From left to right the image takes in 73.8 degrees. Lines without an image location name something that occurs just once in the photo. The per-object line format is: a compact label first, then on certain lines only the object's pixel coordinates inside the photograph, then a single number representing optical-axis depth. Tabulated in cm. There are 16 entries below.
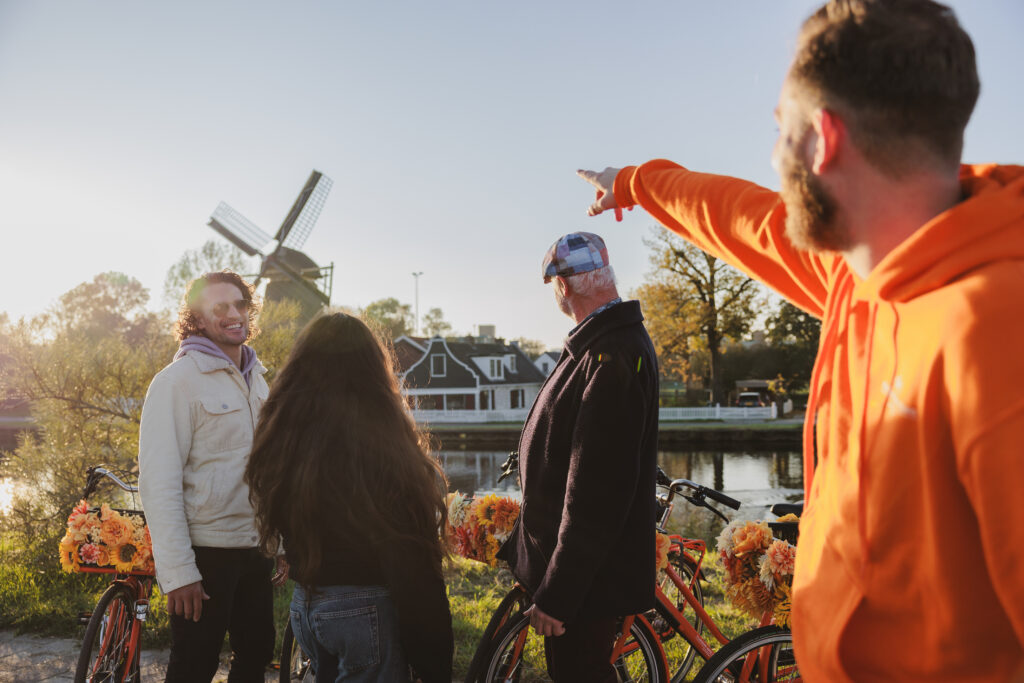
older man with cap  217
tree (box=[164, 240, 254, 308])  4058
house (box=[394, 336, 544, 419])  3712
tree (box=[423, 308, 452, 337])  7860
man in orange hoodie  80
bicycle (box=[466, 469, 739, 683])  262
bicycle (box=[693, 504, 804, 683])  251
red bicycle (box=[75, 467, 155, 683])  286
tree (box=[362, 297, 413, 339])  6582
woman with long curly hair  196
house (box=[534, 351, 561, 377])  4619
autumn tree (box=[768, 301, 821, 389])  4272
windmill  2855
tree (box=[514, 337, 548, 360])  6957
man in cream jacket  251
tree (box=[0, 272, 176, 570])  675
